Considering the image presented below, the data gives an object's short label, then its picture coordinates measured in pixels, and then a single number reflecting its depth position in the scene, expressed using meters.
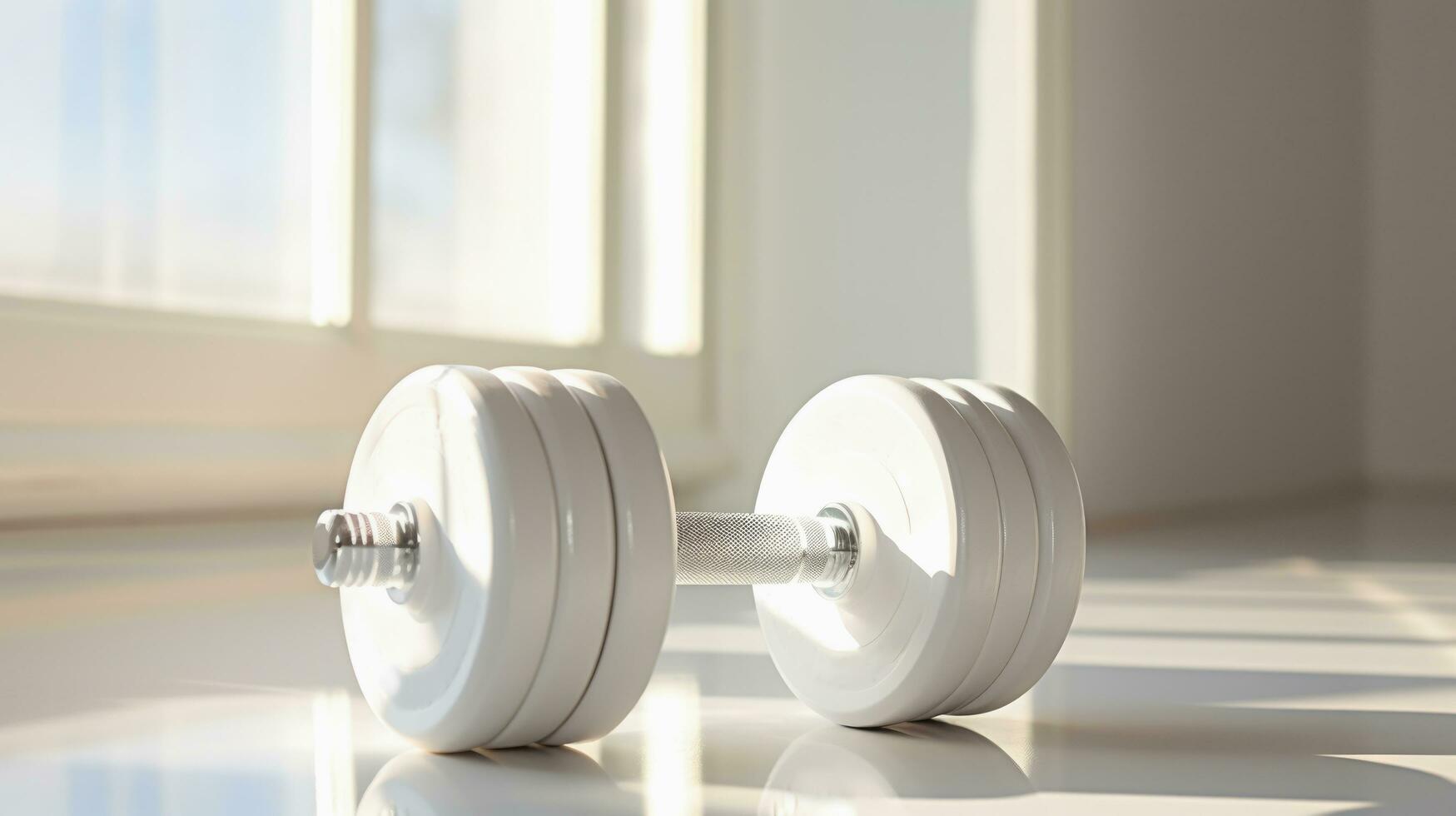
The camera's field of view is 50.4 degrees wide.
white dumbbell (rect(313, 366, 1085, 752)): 0.90
